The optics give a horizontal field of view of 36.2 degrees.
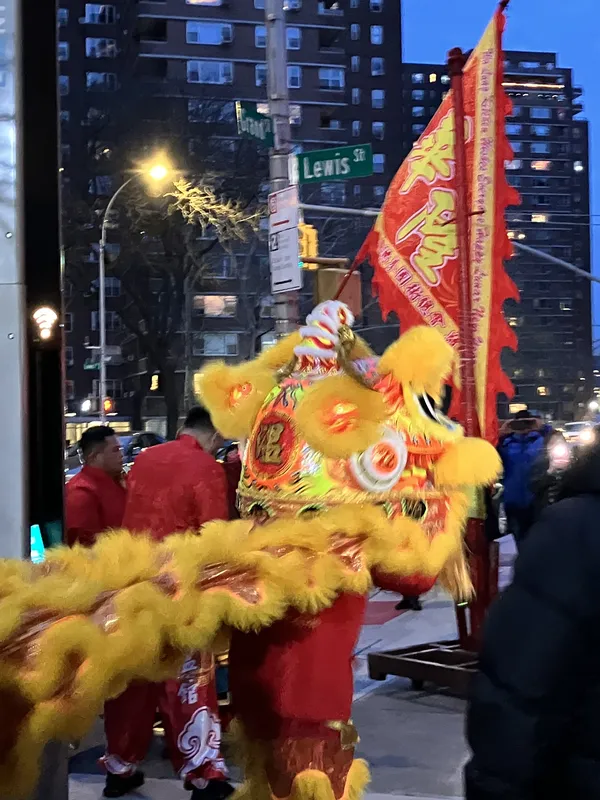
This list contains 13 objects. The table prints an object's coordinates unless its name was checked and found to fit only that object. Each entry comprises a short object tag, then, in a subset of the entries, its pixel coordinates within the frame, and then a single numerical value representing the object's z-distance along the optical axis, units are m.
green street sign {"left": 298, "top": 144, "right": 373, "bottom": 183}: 7.26
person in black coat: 1.53
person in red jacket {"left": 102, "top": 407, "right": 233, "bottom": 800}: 4.16
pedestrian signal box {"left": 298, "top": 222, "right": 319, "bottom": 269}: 7.75
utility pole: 7.38
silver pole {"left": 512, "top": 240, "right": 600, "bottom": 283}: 12.03
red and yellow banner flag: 5.29
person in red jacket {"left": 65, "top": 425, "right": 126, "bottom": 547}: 4.86
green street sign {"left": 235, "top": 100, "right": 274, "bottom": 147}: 7.20
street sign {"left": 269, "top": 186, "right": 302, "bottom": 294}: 6.88
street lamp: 19.06
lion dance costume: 2.43
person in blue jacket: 9.39
